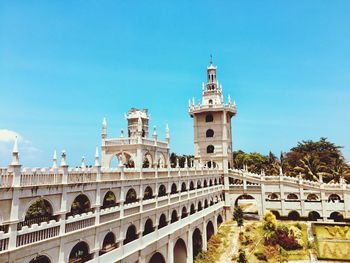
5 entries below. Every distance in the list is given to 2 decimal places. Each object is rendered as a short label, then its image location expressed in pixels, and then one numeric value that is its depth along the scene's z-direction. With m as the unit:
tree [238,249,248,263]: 34.59
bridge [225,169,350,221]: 48.20
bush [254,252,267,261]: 36.41
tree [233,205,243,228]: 45.11
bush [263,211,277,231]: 42.66
